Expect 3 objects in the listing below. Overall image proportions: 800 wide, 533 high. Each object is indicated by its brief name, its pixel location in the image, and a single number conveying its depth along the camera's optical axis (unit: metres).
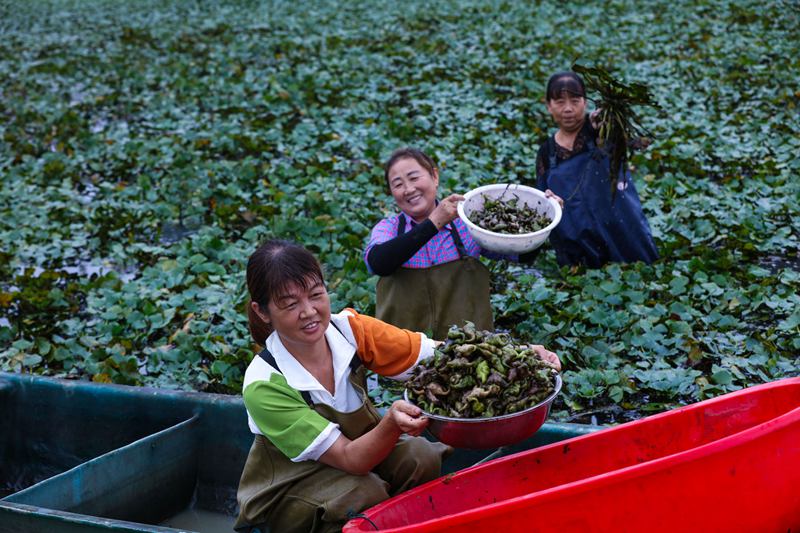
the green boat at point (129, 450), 3.06
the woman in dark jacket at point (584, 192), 4.56
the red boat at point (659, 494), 2.32
